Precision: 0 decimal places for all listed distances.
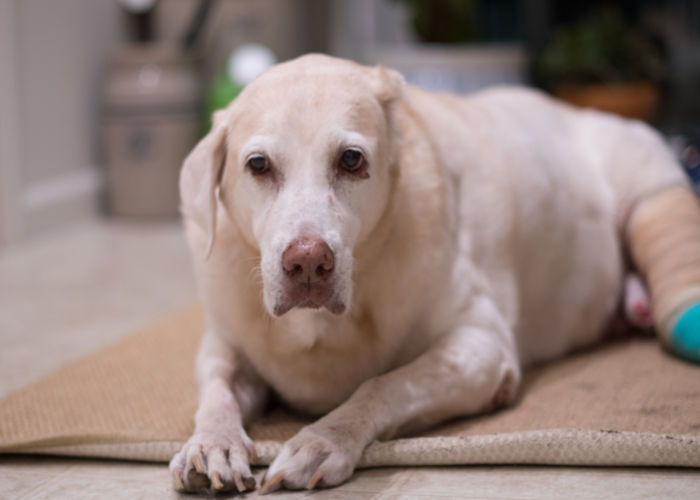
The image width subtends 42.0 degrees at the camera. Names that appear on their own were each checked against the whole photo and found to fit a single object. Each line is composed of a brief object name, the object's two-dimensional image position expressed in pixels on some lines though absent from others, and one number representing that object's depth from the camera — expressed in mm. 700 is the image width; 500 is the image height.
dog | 1505
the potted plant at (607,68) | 4512
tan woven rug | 1550
